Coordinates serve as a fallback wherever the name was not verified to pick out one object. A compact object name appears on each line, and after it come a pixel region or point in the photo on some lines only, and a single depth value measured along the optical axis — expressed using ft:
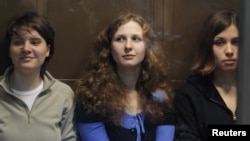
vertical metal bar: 8.78
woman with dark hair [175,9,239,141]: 11.69
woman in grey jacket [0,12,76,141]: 11.70
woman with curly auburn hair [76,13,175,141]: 11.82
